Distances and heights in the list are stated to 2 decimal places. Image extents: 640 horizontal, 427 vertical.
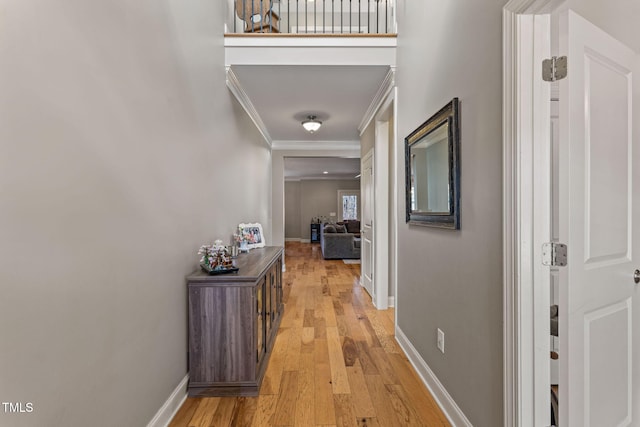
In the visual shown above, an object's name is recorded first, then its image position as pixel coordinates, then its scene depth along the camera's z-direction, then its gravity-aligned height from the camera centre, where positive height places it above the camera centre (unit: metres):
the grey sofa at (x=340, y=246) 7.99 -0.94
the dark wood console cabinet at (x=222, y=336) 2.06 -0.82
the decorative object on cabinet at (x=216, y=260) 2.15 -0.35
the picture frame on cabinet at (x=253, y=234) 3.50 -0.29
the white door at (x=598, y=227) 1.22 -0.09
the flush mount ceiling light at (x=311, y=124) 4.37 +1.17
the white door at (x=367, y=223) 4.36 -0.22
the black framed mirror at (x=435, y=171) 1.75 +0.24
